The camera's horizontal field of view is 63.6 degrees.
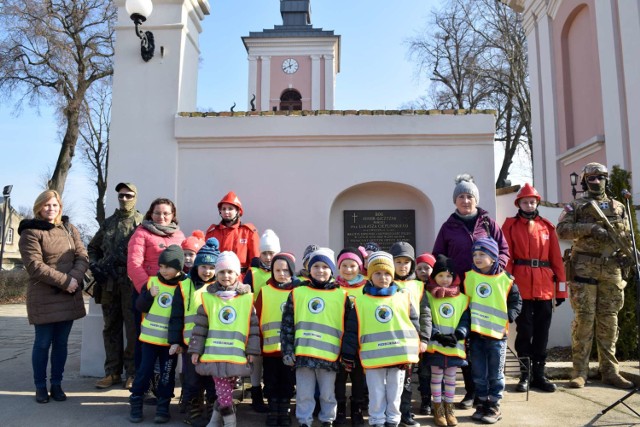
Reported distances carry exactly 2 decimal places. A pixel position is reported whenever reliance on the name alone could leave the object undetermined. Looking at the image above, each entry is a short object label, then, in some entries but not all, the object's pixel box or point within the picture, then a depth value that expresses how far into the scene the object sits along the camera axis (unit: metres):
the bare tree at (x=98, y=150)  25.08
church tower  29.30
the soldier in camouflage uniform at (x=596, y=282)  5.28
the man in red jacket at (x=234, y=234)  5.25
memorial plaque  6.32
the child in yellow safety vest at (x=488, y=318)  4.33
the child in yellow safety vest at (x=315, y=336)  3.94
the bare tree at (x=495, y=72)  21.55
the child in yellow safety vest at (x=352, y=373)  4.18
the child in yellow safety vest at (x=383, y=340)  3.86
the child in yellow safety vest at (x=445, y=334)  4.23
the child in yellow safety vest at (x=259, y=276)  4.70
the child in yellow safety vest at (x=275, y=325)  4.39
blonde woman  4.79
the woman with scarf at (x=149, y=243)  4.80
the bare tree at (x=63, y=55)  18.44
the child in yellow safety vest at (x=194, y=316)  4.27
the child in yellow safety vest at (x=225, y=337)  3.94
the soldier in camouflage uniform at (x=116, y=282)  5.34
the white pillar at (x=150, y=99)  6.40
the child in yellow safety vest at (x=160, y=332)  4.34
